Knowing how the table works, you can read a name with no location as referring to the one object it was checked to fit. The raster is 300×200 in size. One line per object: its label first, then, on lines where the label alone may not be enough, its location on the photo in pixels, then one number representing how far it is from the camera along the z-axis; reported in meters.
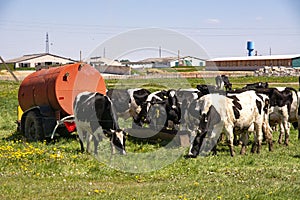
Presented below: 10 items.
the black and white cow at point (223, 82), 32.60
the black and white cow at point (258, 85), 22.01
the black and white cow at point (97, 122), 14.62
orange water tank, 17.14
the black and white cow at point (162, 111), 18.91
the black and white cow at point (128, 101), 21.44
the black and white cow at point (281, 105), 17.25
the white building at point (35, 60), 100.12
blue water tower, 116.88
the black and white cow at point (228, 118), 14.59
